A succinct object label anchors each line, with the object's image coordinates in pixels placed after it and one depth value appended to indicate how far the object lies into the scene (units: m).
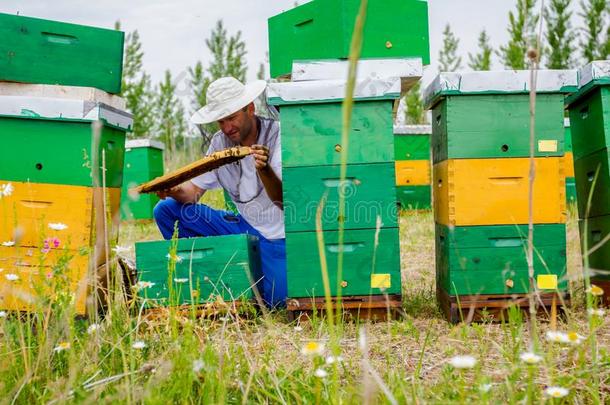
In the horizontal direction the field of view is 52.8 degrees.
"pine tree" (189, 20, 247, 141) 13.36
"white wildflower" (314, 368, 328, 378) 1.25
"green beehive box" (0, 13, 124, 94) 2.73
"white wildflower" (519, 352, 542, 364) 1.17
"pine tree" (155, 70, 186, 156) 13.09
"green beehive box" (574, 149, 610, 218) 2.70
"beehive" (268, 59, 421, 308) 2.59
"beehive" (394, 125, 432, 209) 7.34
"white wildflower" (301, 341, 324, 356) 1.26
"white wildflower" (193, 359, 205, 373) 1.35
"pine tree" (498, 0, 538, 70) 10.89
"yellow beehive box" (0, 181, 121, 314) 2.59
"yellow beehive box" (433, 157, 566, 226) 2.60
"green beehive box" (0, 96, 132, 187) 2.61
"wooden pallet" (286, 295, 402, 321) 2.65
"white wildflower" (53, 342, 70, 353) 1.51
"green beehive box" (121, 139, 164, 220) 7.29
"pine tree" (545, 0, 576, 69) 11.83
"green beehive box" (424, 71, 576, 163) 2.57
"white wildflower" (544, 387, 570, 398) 1.27
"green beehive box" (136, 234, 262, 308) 2.72
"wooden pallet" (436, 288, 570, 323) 2.61
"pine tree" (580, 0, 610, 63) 11.69
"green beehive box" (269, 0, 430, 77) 2.78
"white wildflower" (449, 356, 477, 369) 1.10
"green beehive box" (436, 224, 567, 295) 2.62
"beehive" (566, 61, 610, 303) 2.66
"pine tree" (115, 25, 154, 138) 11.63
